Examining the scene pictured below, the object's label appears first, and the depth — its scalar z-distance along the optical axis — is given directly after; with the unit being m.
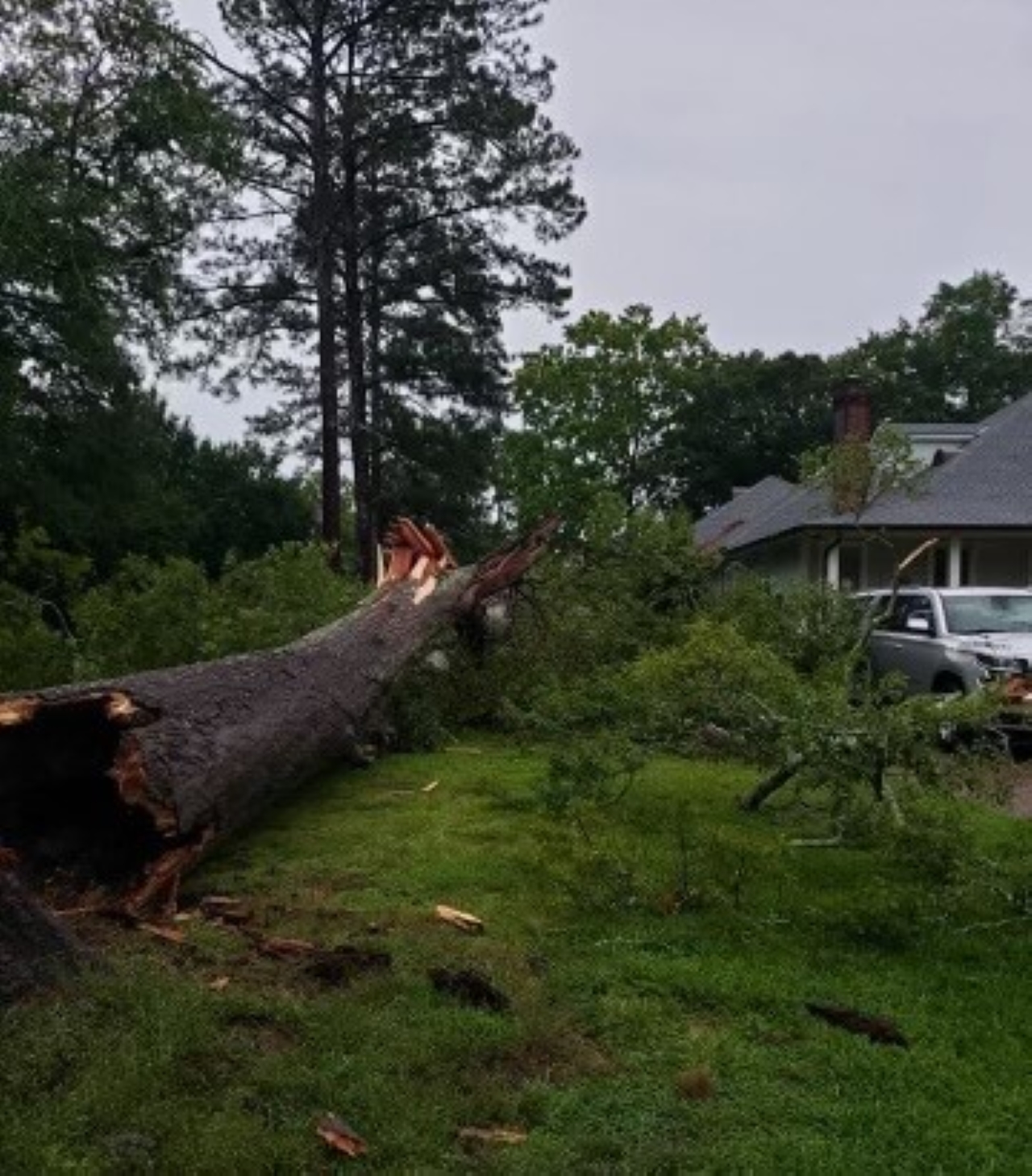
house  24.23
